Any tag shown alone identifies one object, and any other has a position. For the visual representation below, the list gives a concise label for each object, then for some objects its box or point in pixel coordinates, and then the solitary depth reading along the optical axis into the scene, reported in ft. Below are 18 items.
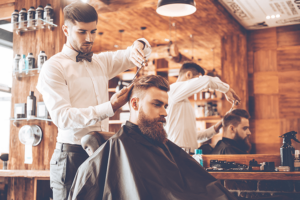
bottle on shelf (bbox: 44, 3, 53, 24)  10.05
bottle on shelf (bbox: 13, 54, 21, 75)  10.34
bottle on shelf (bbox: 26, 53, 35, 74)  10.17
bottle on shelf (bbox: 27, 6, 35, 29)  10.25
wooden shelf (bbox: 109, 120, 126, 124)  18.39
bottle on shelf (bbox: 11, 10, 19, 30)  10.53
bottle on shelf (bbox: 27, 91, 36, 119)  10.06
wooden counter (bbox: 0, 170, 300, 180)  7.06
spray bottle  7.83
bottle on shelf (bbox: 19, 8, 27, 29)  10.41
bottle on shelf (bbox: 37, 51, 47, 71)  10.09
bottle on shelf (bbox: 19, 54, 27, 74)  10.22
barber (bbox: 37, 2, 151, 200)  5.57
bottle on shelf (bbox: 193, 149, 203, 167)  8.50
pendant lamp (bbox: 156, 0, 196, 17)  9.87
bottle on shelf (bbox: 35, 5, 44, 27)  10.14
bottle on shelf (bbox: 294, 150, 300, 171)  7.47
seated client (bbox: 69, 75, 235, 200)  4.83
